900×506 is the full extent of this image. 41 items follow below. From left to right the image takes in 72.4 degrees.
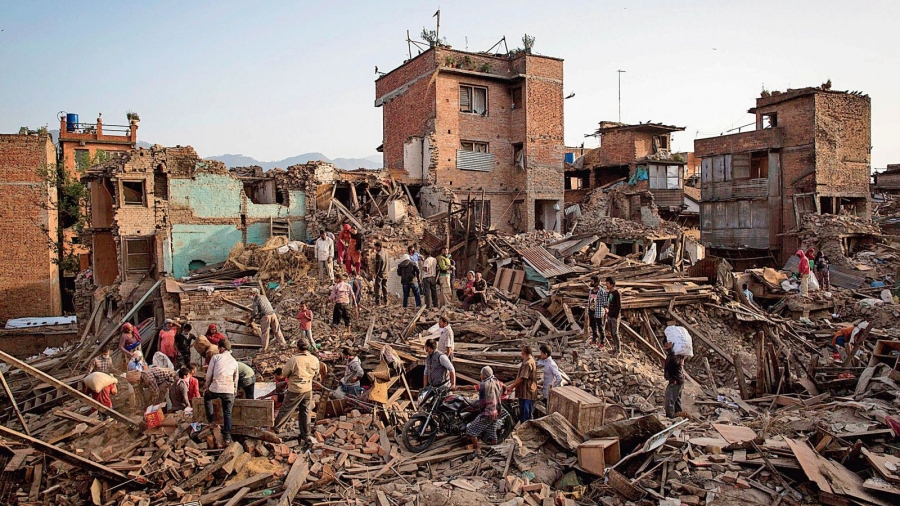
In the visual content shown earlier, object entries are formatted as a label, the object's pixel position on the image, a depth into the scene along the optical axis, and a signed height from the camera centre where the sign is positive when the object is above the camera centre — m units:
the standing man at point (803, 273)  18.62 -1.80
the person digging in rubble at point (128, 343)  11.83 -2.22
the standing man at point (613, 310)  12.59 -1.89
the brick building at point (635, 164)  34.31 +3.08
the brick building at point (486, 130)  26.19 +4.04
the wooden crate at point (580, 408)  8.84 -2.76
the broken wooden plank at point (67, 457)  7.73 -3.03
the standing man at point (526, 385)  9.37 -2.54
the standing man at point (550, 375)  9.97 -2.54
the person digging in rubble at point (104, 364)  11.36 -2.50
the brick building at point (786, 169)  26.75 +2.04
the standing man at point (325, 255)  16.94 -0.86
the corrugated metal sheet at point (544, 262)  16.58 -1.20
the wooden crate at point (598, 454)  7.58 -2.95
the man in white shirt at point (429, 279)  15.65 -1.45
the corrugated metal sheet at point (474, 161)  26.84 +2.67
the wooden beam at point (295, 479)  7.89 -3.40
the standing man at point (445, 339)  11.13 -2.13
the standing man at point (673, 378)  10.16 -2.68
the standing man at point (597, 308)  12.91 -1.90
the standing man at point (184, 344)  12.55 -2.39
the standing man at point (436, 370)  9.65 -2.33
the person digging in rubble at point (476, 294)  15.77 -1.88
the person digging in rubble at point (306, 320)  13.14 -2.04
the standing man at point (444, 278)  15.84 -1.48
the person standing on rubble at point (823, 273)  20.52 -2.02
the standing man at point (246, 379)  9.81 -2.46
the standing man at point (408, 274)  15.26 -1.30
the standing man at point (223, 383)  8.86 -2.25
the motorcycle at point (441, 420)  9.13 -2.97
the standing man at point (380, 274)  16.06 -1.35
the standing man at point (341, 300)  14.05 -1.74
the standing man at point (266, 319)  13.58 -2.07
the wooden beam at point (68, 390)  8.06 -2.23
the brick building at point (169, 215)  19.80 +0.39
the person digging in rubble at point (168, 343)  12.11 -2.27
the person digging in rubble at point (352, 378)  11.07 -2.80
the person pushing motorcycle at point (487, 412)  8.85 -2.77
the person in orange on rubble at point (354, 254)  17.69 -0.90
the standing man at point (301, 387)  9.19 -2.42
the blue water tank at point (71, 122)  36.91 +6.45
